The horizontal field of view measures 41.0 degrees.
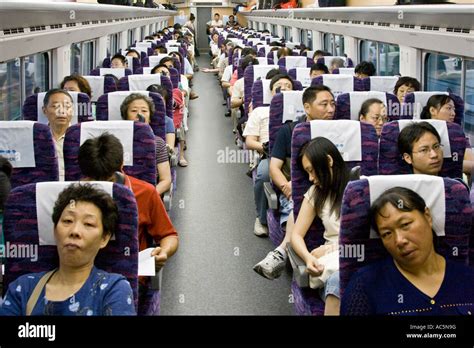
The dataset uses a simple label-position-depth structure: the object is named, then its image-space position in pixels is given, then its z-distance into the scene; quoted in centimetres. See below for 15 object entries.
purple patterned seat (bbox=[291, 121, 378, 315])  273
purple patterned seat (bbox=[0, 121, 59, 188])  299
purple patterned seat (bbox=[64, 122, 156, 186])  316
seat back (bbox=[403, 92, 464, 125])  424
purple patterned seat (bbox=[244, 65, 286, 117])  638
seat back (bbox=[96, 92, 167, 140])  434
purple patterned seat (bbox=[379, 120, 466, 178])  313
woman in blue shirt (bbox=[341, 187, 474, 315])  188
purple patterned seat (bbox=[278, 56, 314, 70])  768
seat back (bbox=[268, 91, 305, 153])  417
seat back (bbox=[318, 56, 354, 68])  760
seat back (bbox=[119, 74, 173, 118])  551
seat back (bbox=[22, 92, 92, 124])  428
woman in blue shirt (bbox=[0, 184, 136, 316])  183
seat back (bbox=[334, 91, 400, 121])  419
